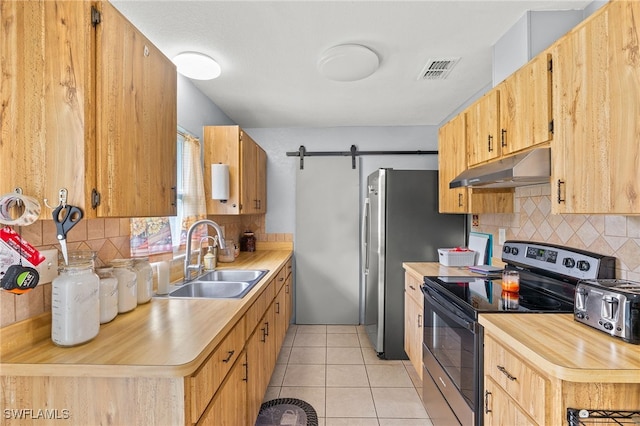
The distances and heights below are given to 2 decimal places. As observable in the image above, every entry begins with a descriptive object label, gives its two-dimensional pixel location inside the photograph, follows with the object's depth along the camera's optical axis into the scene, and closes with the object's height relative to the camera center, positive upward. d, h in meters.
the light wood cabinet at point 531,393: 0.93 -0.60
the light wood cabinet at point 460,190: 2.22 +0.20
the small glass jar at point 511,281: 1.63 -0.36
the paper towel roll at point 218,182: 2.46 +0.28
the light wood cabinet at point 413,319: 2.25 -0.83
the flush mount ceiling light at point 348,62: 1.94 +1.06
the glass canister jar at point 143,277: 1.48 -0.31
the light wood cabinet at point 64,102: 0.93 +0.37
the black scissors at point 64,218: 0.95 -0.01
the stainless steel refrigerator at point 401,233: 2.76 -0.16
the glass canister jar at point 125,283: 1.35 -0.31
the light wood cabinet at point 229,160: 2.56 +0.49
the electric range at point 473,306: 1.40 -0.45
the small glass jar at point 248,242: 3.57 -0.32
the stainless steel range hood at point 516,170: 1.40 +0.23
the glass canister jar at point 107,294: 1.21 -0.33
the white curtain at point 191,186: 2.39 +0.25
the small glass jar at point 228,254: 2.78 -0.36
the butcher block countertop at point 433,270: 2.18 -0.42
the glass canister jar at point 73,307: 1.01 -0.31
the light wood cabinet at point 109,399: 0.94 -0.58
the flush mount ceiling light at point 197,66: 2.01 +1.05
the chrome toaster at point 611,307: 1.01 -0.33
